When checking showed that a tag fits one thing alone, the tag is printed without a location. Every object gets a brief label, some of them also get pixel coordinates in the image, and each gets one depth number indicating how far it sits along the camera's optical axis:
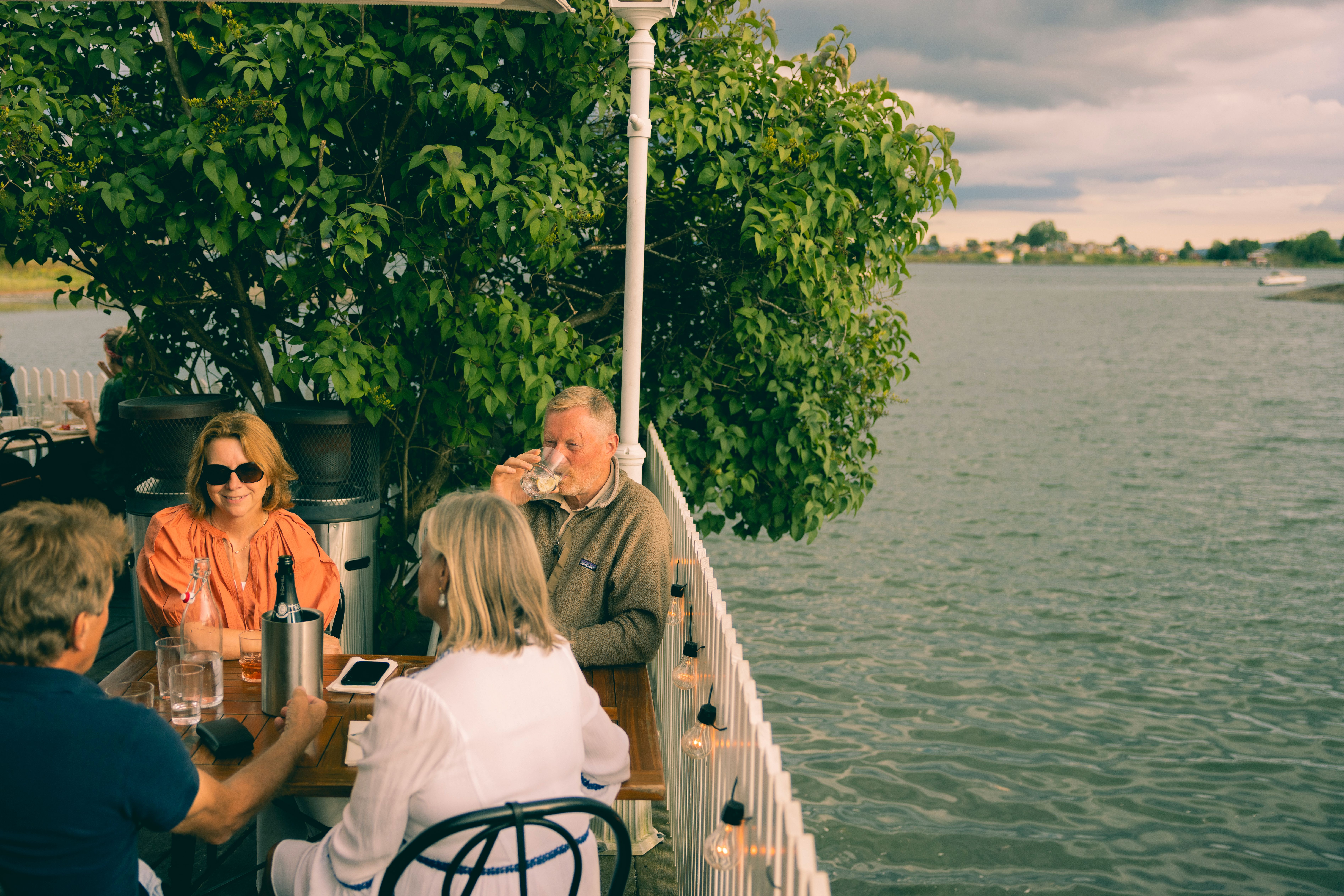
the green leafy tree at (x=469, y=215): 4.44
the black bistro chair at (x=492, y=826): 1.81
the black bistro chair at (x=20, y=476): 6.55
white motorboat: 172.75
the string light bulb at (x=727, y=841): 2.15
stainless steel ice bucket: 2.57
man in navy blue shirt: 1.74
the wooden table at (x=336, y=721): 2.33
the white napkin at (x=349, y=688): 2.74
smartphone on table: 2.79
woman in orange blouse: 3.35
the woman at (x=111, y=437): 6.31
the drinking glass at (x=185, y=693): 2.55
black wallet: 2.37
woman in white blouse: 1.87
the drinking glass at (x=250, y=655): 2.84
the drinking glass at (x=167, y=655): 2.62
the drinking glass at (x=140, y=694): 2.64
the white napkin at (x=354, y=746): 2.36
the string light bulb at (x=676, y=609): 3.75
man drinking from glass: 3.29
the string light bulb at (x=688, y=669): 3.12
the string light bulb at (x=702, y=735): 2.68
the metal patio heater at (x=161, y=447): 4.80
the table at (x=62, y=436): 7.18
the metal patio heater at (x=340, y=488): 4.90
